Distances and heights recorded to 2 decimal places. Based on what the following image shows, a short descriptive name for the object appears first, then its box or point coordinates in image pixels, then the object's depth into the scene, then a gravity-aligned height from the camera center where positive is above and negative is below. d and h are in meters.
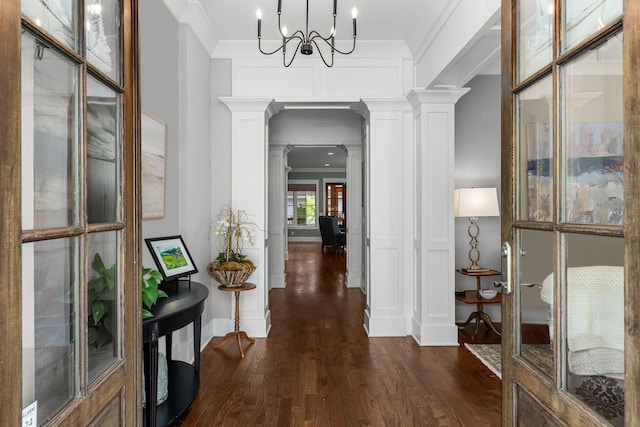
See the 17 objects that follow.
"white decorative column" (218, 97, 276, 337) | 3.98 +0.29
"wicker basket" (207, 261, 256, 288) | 3.51 -0.55
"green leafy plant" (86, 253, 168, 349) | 1.17 -0.27
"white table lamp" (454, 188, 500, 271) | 3.83 +0.08
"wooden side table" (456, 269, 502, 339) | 3.80 -0.84
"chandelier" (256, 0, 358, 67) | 2.29 +1.11
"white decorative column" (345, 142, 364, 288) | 6.56 -0.21
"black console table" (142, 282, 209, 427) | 1.92 -0.73
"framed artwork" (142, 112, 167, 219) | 2.54 +0.31
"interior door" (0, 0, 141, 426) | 0.80 +0.00
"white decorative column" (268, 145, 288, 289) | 6.40 -0.12
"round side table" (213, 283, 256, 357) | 3.50 -1.01
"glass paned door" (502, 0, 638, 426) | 0.96 +0.00
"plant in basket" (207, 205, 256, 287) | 3.52 -0.36
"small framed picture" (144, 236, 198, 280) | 2.57 -0.30
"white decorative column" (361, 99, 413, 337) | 4.00 -0.06
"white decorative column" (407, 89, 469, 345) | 3.77 -0.03
